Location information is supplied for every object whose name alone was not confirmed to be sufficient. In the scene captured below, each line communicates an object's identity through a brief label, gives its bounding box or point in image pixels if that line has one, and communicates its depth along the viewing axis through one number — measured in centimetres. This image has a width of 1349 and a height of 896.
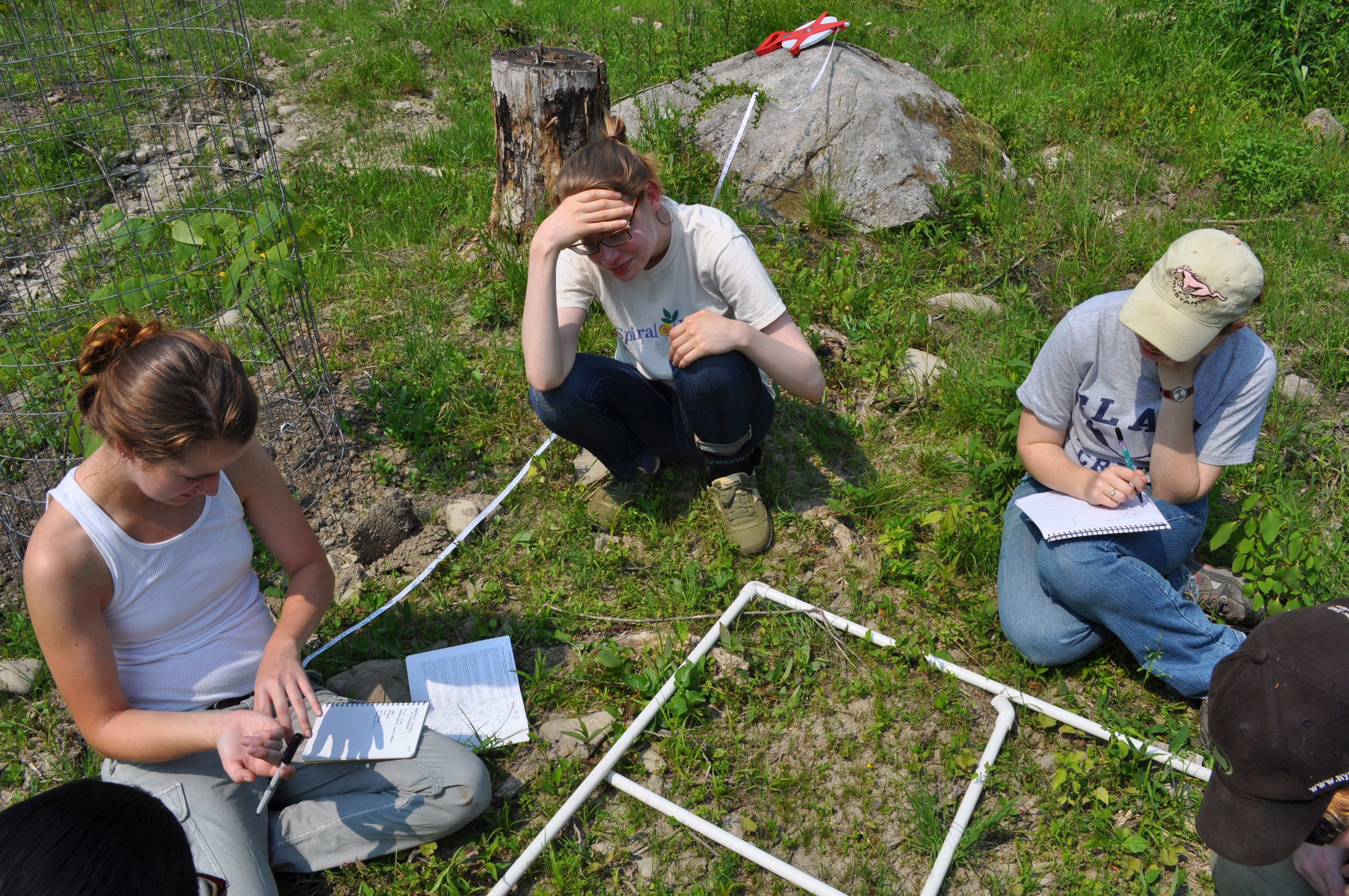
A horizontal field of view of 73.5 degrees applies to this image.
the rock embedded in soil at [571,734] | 251
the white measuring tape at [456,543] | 286
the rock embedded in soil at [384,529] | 312
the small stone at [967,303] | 400
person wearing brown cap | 152
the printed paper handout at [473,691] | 252
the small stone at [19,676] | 269
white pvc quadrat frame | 212
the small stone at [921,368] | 366
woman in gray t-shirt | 221
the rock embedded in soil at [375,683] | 261
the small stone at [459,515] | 325
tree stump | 395
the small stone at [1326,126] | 502
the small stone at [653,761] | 245
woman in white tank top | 185
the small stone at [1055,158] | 488
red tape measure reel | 492
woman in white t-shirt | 264
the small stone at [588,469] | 340
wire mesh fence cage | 321
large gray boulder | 451
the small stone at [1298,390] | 357
